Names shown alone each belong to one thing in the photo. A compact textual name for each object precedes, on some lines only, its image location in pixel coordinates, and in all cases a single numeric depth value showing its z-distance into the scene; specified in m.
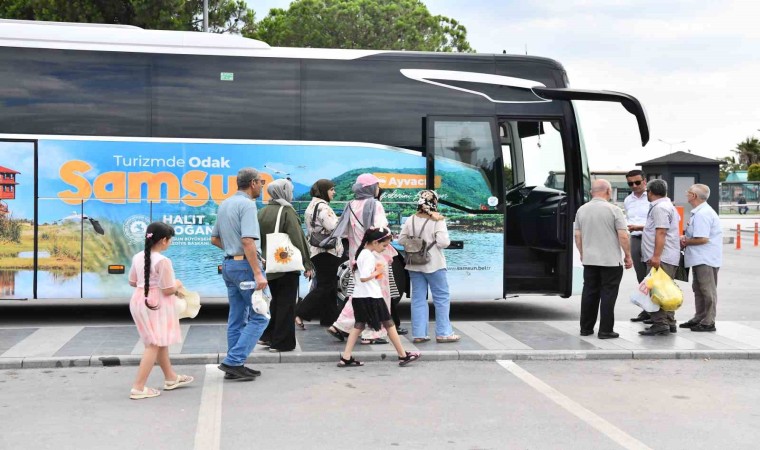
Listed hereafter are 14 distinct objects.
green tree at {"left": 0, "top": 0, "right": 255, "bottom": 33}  27.37
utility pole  26.17
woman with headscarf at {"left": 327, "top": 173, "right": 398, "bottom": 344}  9.60
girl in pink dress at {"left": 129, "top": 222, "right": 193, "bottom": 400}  7.24
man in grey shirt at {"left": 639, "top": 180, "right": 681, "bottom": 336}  10.34
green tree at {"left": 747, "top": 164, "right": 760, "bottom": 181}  90.26
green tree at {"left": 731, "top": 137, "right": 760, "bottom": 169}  114.18
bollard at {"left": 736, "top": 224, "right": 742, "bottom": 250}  29.34
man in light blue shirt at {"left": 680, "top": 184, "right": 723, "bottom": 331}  10.70
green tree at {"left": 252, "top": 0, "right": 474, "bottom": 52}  55.19
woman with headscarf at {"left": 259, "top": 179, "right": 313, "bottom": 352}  8.63
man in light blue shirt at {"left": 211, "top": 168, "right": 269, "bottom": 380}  7.76
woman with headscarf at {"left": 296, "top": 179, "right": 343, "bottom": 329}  10.16
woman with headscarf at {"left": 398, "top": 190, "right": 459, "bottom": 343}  9.68
